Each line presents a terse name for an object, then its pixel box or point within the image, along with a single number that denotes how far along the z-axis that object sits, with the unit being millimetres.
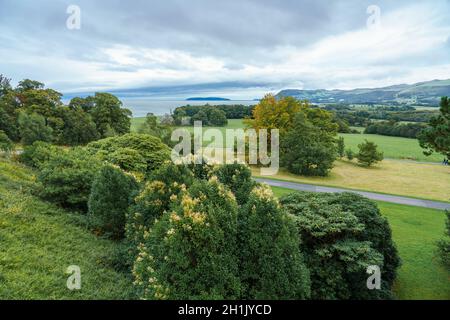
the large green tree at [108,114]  43156
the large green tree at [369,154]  38219
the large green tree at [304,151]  30766
